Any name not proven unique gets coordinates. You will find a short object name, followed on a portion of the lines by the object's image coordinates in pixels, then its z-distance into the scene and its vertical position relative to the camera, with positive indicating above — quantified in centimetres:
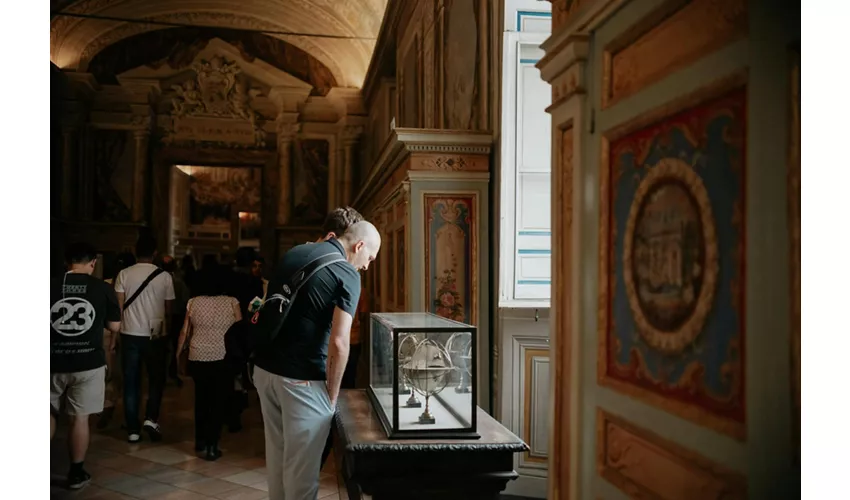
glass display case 293 -57
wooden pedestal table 284 -93
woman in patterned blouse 532 -78
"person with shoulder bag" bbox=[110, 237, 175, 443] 583 -62
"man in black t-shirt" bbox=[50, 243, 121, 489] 420 -59
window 489 +51
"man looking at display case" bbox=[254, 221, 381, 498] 309 -55
